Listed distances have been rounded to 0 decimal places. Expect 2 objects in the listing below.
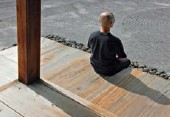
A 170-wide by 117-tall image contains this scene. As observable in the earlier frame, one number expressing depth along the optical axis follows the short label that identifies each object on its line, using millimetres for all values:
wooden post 2994
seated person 3496
